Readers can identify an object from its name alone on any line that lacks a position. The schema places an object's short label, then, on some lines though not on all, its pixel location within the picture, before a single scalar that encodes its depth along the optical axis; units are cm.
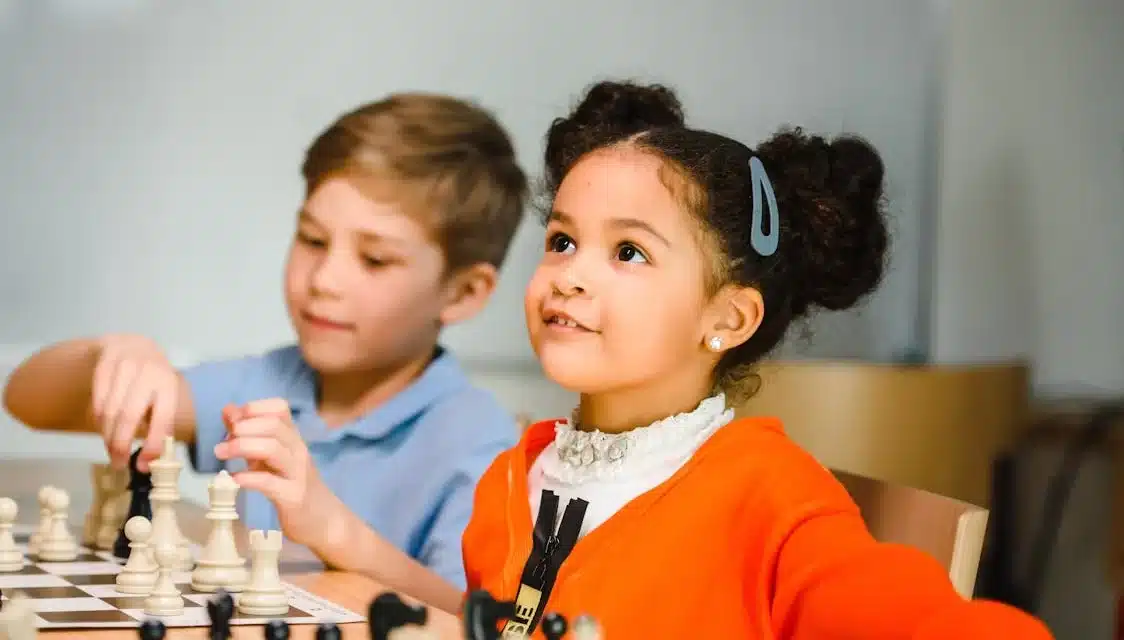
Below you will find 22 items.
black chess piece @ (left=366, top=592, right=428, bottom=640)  139
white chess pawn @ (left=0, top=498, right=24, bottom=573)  182
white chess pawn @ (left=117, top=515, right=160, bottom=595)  173
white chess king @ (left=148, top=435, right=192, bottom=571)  183
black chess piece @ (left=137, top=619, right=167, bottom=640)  144
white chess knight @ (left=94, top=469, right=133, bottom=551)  194
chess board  165
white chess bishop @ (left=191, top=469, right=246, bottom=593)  176
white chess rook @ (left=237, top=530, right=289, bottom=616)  168
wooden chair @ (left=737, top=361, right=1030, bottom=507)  264
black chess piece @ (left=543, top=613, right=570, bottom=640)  142
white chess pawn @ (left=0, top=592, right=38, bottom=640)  147
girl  162
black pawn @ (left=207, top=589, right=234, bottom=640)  148
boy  225
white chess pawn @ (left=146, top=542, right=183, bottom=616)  166
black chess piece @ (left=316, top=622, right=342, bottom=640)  141
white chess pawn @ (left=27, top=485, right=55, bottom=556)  188
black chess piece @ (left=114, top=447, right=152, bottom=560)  191
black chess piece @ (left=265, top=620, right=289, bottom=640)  143
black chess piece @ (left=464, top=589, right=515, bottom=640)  138
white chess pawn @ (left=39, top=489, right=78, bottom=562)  187
